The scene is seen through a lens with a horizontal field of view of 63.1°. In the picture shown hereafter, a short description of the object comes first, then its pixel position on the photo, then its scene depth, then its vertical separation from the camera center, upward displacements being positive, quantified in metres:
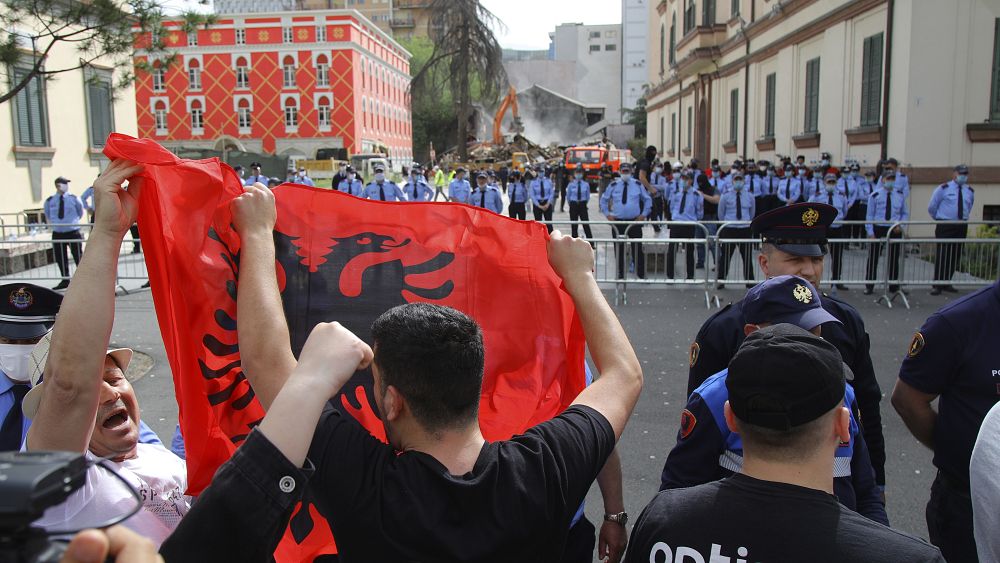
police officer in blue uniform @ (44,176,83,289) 14.70 -0.52
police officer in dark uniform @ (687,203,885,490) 3.47 -0.76
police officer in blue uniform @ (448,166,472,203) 20.23 -0.25
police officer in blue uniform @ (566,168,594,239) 20.22 -0.41
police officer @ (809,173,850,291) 14.75 -0.42
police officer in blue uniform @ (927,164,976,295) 12.93 -0.49
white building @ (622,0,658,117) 92.31 +14.50
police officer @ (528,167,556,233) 20.56 -0.38
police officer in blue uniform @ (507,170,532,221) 21.83 -0.47
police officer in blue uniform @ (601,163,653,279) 16.45 -0.44
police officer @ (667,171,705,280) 15.45 -0.52
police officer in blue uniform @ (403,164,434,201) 19.92 -0.18
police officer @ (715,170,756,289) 15.16 -0.52
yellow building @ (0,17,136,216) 17.73 +1.20
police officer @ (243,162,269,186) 18.76 +0.12
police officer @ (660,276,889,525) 2.60 -0.91
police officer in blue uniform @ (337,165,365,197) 20.59 -0.09
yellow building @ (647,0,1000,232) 14.84 +2.02
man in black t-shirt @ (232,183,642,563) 1.80 -0.64
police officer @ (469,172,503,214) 18.59 -0.38
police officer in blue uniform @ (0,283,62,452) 2.85 -0.55
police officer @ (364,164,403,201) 18.28 -0.21
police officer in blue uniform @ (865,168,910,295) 13.66 -0.54
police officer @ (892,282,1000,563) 3.14 -0.85
